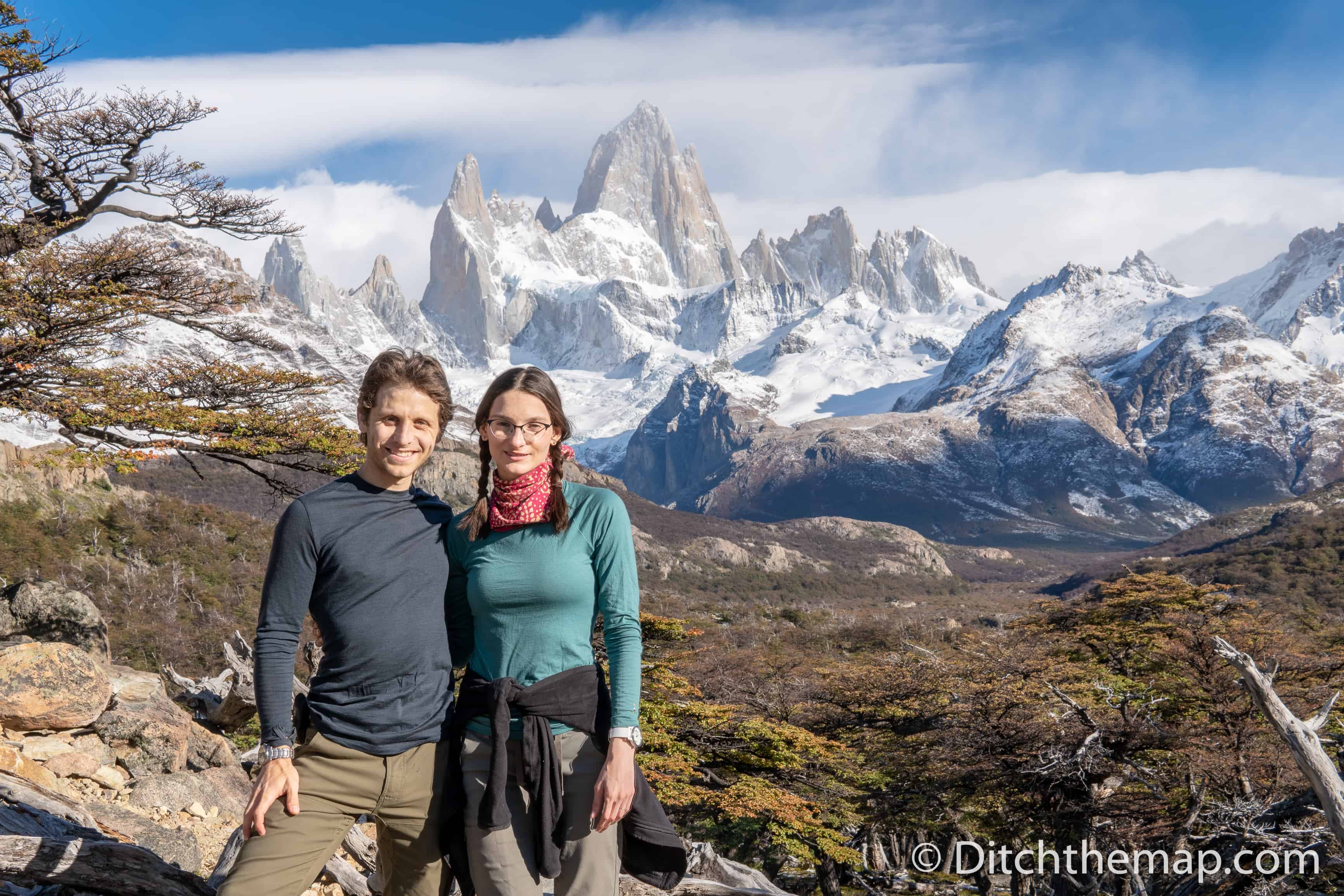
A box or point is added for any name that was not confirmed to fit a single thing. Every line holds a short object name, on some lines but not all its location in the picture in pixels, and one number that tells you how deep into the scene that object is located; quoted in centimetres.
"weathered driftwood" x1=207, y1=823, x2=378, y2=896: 531
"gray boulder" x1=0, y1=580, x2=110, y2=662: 1217
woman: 340
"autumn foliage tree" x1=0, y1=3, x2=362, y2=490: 1161
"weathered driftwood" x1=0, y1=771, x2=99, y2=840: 478
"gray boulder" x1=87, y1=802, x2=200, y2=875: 602
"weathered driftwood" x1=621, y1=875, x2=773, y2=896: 740
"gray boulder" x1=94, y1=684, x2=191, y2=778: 862
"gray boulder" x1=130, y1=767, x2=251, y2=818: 820
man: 333
